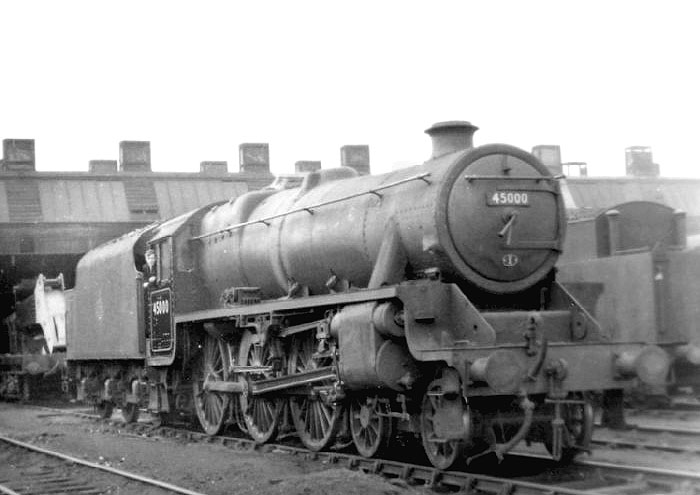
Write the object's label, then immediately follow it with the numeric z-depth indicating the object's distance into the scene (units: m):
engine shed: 26.55
